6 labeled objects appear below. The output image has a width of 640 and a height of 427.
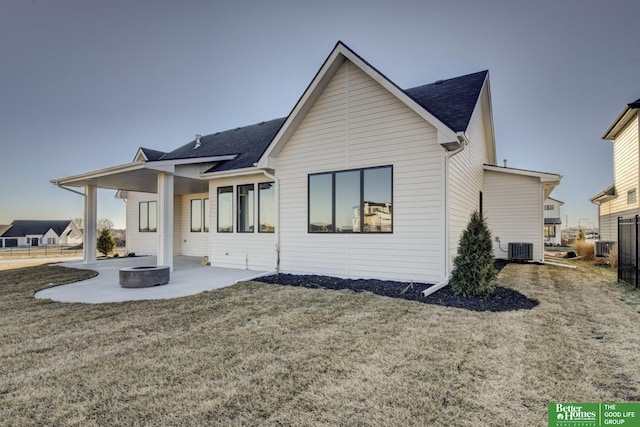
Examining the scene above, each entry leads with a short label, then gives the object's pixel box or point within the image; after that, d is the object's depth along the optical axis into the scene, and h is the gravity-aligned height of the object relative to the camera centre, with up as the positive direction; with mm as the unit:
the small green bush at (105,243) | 16922 -1282
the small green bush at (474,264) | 6098 -869
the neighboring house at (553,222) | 31431 -175
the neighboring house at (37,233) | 50781 -2372
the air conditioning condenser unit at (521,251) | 12078 -1209
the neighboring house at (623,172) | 11641 +2013
